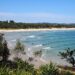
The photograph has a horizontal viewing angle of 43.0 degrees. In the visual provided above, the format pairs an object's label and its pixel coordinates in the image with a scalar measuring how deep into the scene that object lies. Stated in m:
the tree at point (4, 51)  12.01
